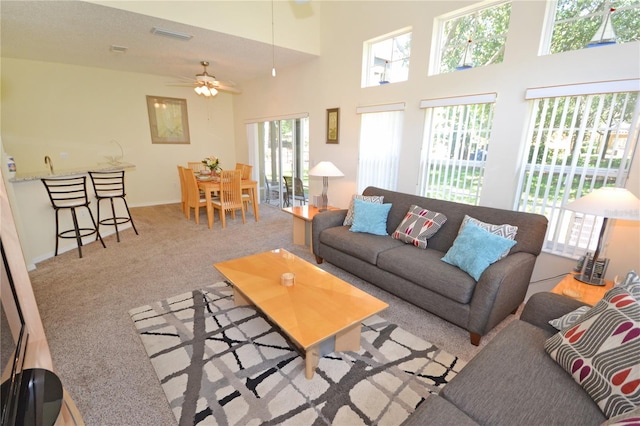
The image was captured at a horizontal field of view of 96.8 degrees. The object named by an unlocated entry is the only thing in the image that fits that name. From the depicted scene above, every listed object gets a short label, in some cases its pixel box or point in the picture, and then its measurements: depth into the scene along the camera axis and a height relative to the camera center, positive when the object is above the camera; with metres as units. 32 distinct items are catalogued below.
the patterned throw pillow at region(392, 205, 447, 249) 2.79 -0.72
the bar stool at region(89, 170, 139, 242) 3.93 -0.66
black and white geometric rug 1.55 -1.39
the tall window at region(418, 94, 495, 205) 2.96 +0.07
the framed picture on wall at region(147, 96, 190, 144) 6.05 +0.56
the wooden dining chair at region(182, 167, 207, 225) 4.72 -0.79
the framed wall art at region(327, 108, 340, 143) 4.42 +0.39
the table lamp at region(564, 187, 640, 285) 1.75 -0.29
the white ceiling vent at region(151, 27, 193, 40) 3.45 +1.37
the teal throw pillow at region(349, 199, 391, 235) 3.16 -0.73
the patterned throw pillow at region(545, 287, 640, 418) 1.05 -0.78
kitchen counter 3.14 -0.88
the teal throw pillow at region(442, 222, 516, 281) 2.16 -0.73
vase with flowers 5.19 -0.32
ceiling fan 4.30 +0.94
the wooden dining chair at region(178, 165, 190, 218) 5.19 -0.88
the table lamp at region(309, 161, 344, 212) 3.75 -0.27
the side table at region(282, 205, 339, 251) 3.87 -1.04
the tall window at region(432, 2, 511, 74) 2.81 +1.20
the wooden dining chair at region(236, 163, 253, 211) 5.18 -0.54
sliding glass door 5.49 -0.23
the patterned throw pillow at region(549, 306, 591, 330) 1.44 -0.82
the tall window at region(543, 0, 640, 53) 2.19 +1.07
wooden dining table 4.61 -0.69
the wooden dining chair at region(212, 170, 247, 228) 4.66 -0.76
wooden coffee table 1.67 -1.00
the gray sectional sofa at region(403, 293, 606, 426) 1.07 -0.96
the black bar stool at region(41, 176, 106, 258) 3.37 -0.65
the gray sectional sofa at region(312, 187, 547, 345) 2.03 -0.93
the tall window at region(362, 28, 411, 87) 3.61 +1.21
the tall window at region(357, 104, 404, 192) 3.76 +0.08
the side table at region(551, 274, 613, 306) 1.83 -0.88
